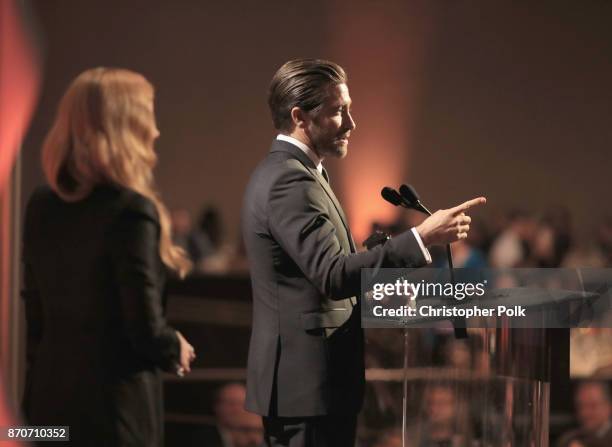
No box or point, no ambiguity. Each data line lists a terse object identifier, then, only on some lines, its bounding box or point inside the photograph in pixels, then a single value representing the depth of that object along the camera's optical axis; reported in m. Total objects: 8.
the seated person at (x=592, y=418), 9.59
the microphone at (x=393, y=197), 5.18
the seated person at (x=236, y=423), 9.45
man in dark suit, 4.89
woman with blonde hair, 5.29
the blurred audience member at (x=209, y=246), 15.81
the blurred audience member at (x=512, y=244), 14.45
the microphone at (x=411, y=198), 5.12
